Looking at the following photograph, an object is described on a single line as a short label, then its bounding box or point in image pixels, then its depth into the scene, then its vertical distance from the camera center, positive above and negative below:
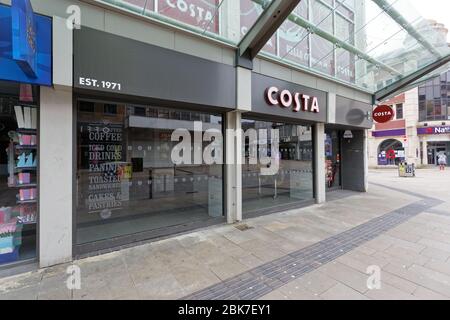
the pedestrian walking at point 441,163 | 20.32 -0.39
